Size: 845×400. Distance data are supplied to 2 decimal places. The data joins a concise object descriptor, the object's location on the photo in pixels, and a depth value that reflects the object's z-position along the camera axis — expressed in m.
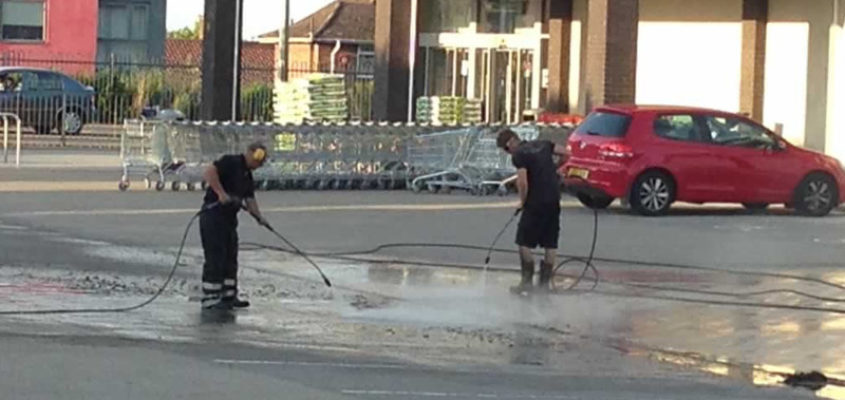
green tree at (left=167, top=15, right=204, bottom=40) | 108.49
